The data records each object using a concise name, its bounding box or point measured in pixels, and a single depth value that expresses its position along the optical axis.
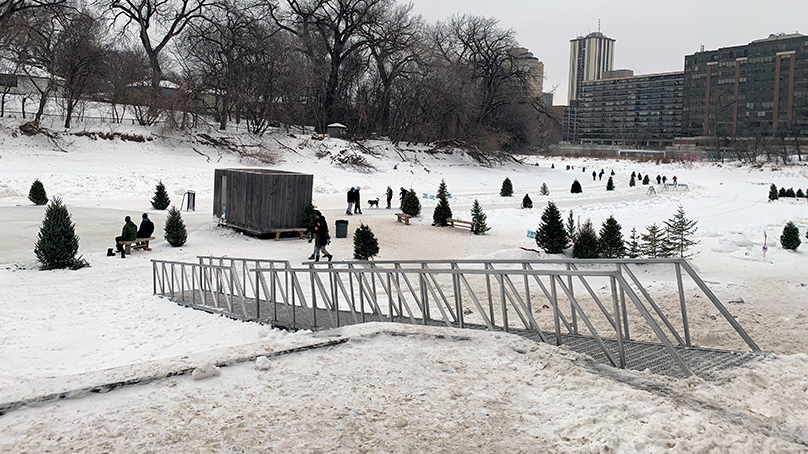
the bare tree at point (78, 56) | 39.47
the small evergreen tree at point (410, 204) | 24.69
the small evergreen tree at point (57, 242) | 14.69
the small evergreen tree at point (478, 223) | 22.08
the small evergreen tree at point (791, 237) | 19.33
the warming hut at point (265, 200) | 19.73
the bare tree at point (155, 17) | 42.81
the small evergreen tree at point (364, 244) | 16.70
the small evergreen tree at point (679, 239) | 17.00
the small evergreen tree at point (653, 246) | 17.17
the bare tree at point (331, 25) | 49.91
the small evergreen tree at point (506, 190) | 34.69
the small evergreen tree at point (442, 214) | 23.75
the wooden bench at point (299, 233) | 19.69
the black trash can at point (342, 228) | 20.25
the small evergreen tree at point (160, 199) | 24.66
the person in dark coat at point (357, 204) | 24.89
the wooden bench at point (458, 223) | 23.19
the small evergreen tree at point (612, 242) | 17.33
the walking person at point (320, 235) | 15.80
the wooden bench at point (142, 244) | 17.07
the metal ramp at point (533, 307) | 5.76
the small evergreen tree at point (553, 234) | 18.25
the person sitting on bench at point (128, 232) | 16.38
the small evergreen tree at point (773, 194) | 36.61
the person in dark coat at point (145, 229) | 17.16
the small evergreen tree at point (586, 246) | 17.36
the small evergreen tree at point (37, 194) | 24.03
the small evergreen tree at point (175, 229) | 17.67
